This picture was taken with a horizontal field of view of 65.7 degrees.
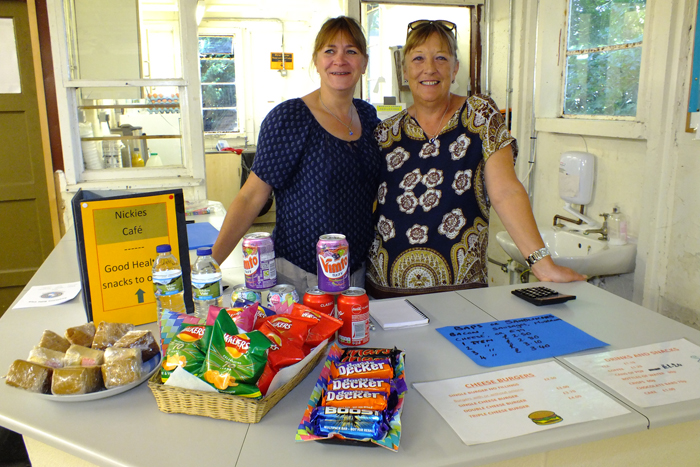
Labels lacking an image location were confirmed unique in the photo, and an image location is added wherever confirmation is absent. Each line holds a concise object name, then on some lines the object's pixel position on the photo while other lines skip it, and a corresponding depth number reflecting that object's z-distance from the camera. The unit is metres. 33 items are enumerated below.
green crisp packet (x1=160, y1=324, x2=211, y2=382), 0.97
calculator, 1.51
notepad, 1.39
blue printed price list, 1.20
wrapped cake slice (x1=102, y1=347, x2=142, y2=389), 1.05
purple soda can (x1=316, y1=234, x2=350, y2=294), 1.26
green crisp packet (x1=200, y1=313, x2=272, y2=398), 0.93
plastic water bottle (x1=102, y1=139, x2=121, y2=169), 3.09
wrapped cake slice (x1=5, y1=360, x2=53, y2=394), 1.03
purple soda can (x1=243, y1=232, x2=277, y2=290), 1.32
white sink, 2.22
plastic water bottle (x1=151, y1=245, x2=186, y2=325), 1.32
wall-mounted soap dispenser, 2.50
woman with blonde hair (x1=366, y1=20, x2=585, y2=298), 1.71
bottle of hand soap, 2.34
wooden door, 3.54
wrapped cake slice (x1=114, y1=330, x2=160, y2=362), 1.12
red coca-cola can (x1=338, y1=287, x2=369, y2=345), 1.19
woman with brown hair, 1.69
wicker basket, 0.94
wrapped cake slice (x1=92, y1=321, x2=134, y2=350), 1.17
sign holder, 1.35
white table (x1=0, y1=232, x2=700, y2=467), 0.87
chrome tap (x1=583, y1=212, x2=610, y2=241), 2.40
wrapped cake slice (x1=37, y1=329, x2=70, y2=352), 1.14
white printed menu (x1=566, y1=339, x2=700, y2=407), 1.04
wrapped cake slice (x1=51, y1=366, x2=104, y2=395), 1.02
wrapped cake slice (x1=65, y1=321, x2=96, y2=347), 1.18
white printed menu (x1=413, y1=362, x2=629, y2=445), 0.93
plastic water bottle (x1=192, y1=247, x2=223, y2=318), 1.28
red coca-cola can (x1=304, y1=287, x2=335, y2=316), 1.23
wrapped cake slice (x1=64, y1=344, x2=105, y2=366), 1.09
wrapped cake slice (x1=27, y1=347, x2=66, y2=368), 1.09
